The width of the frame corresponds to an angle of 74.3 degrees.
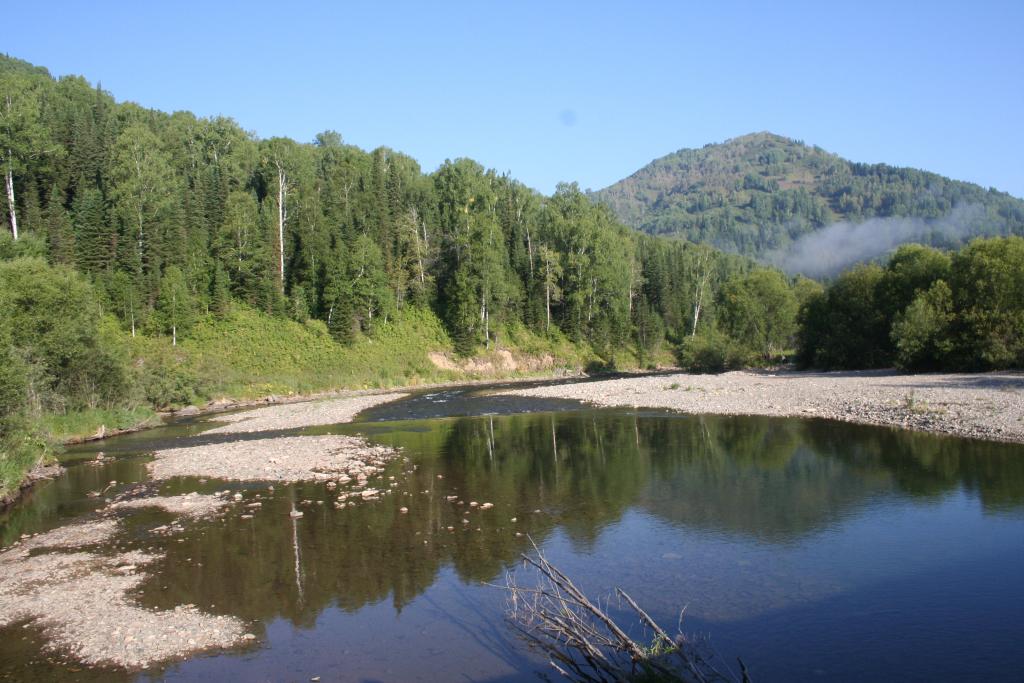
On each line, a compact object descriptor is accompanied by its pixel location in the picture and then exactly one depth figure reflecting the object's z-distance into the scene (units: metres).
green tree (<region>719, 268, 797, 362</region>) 84.50
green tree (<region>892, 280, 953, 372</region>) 51.06
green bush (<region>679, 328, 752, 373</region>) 76.88
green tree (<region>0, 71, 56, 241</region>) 59.53
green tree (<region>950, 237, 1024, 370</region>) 46.88
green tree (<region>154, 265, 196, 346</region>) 59.56
